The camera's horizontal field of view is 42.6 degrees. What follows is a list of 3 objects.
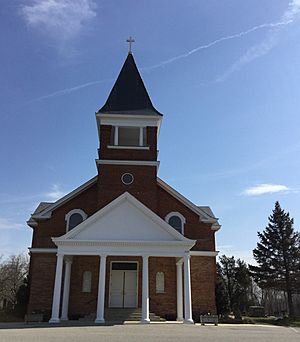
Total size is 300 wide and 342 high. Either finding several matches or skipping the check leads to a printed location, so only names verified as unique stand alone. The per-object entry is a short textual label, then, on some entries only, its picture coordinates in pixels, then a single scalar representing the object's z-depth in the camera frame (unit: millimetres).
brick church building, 21484
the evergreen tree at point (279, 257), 39594
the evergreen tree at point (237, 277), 37741
